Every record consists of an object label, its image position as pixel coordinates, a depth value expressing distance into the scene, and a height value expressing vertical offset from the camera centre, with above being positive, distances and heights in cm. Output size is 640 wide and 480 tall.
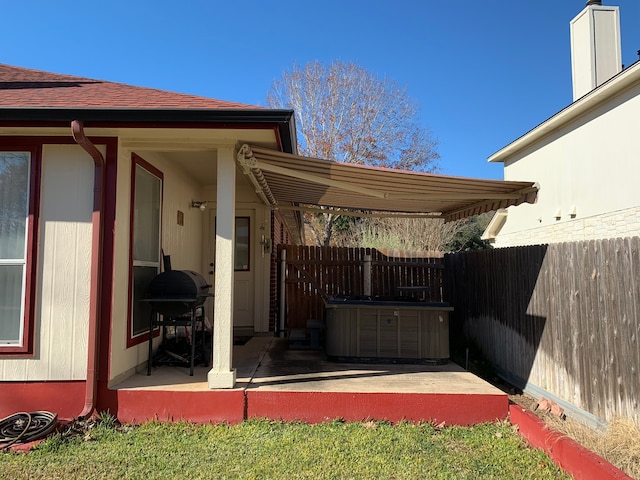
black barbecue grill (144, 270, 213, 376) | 477 -34
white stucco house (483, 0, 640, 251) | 897 +286
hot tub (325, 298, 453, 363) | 581 -88
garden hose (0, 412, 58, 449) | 366 -142
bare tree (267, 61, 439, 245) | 2289 +799
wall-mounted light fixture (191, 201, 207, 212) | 728 +104
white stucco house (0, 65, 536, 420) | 410 +42
